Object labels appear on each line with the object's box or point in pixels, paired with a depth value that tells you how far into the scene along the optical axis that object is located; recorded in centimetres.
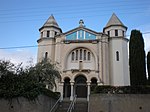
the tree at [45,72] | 1997
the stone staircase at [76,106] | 1841
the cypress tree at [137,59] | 1811
